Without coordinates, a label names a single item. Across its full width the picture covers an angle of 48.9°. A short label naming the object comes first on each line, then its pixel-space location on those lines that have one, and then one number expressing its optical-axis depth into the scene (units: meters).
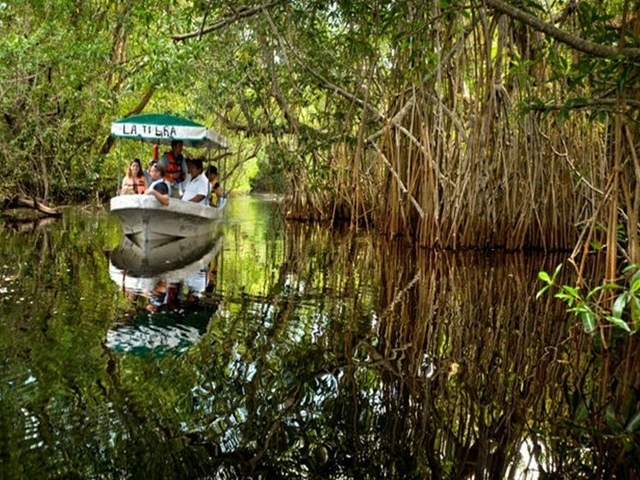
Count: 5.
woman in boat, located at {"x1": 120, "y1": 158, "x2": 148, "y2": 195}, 10.79
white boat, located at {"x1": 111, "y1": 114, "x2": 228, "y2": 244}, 9.53
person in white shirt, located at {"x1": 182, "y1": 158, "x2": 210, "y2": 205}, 11.05
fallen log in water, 14.88
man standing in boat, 11.38
